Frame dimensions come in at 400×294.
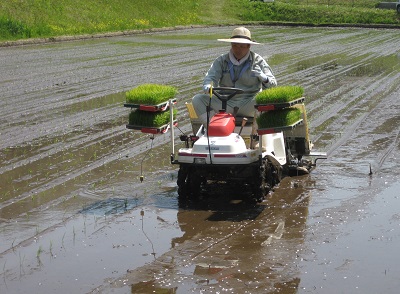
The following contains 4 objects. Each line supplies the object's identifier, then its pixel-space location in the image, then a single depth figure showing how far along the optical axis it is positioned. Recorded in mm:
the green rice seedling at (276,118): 8547
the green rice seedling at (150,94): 8961
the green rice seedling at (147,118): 8961
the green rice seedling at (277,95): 8508
